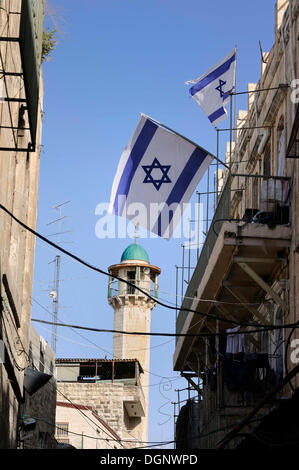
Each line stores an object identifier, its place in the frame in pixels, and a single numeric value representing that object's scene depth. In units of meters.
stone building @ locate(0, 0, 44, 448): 10.90
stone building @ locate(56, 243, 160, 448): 52.50
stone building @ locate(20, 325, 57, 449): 23.57
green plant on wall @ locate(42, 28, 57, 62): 18.25
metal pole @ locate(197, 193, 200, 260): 22.73
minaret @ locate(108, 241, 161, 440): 70.06
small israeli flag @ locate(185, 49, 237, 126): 20.16
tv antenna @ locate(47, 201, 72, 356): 46.14
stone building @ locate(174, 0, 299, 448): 15.99
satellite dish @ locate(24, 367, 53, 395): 18.94
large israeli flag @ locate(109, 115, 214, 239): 18.25
